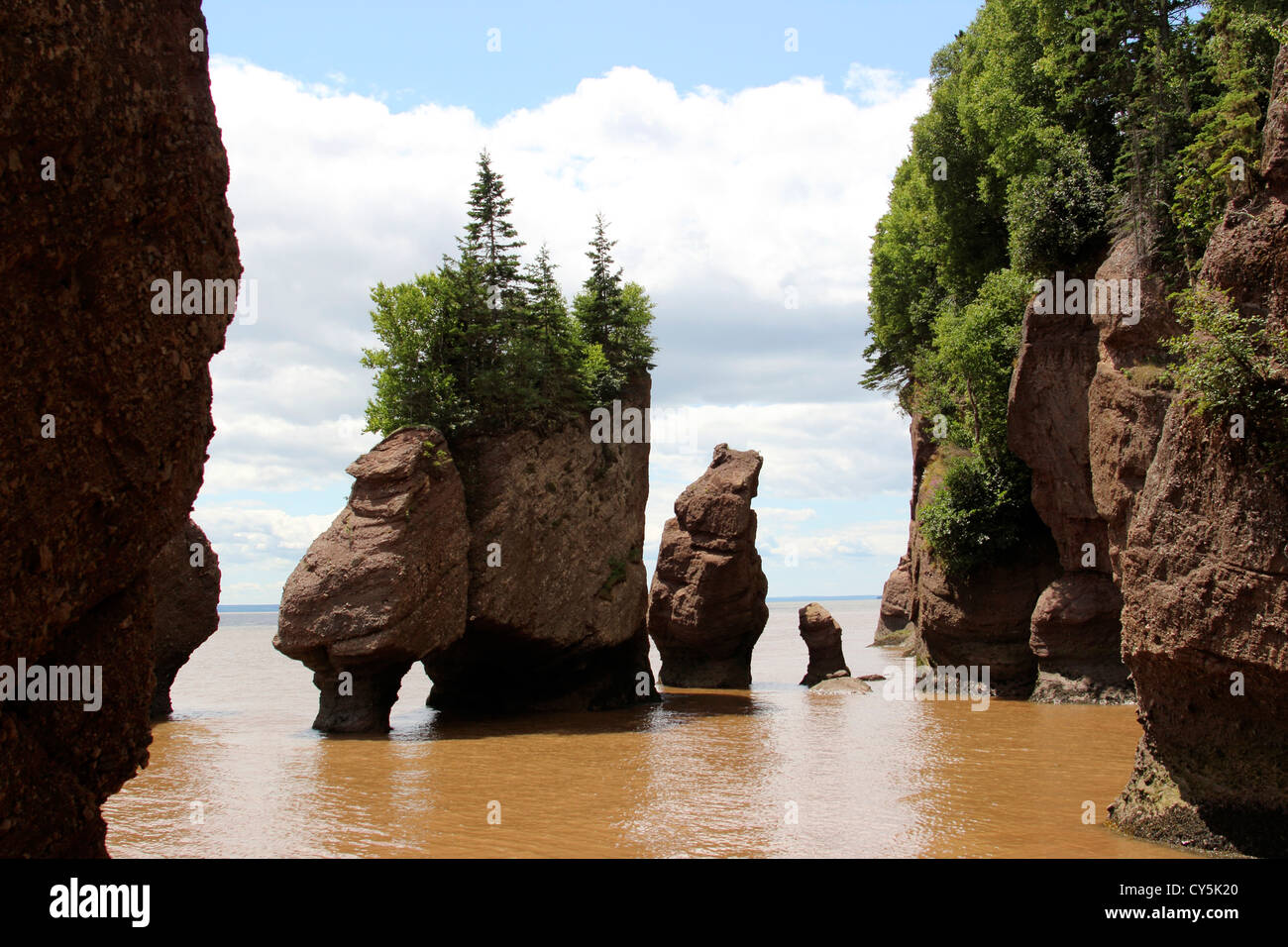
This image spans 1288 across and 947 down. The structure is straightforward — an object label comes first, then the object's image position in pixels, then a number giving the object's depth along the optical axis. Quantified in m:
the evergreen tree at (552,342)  26.00
